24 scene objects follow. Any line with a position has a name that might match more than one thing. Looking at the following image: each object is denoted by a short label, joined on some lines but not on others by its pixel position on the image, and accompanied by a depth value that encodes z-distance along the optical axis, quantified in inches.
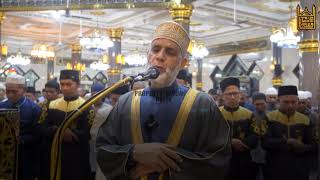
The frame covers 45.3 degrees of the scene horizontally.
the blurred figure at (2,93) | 287.1
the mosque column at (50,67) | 894.1
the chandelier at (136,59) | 660.9
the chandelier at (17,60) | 682.2
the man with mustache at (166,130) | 75.7
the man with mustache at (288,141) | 160.9
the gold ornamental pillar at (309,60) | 273.6
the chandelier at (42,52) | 621.6
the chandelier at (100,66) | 695.6
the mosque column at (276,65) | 581.3
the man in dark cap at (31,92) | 315.7
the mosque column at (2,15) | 367.6
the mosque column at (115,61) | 527.2
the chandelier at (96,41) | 472.7
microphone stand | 70.2
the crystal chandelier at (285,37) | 393.1
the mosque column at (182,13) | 326.3
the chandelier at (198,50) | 511.9
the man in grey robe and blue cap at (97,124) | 158.9
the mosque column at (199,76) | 758.0
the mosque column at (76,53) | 712.4
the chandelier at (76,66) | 670.6
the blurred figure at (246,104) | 229.9
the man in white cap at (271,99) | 282.4
